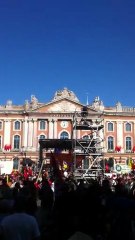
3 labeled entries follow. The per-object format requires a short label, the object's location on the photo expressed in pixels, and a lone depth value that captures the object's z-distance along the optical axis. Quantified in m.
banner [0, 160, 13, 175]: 26.75
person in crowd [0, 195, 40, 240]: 3.51
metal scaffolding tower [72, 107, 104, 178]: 16.59
